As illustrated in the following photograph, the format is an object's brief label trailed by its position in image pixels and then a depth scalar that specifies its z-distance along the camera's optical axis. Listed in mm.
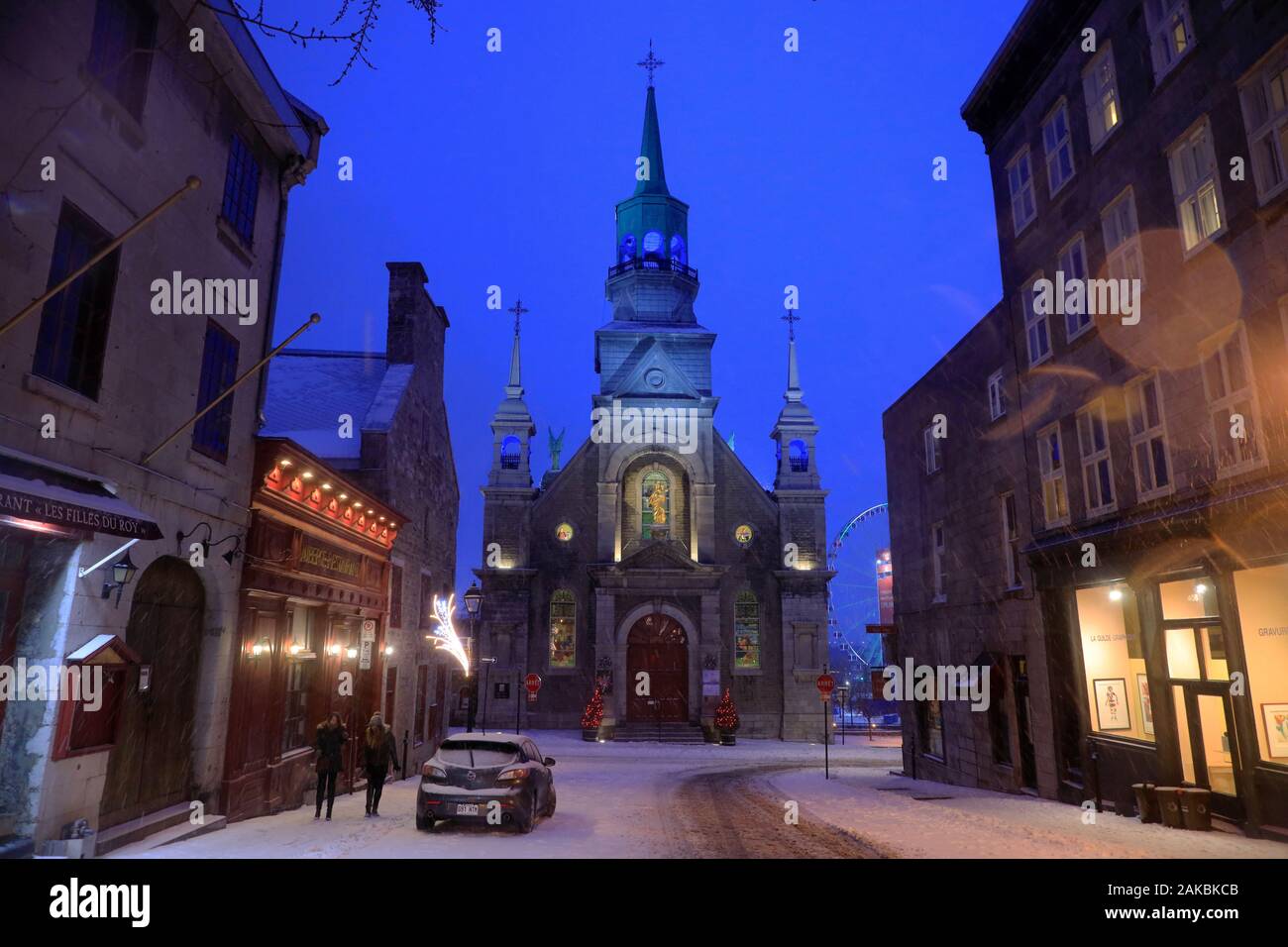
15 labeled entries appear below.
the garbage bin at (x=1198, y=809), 11031
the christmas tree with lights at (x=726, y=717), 34281
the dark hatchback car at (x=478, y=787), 10805
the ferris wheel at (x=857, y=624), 57450
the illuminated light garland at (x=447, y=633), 23641
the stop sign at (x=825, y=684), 24672
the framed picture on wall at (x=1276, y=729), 10188
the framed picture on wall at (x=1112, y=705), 13712
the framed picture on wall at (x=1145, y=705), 13147
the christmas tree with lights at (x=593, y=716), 34062
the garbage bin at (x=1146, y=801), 11734
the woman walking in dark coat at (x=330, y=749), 12914
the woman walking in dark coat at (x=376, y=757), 12969
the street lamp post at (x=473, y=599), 24250
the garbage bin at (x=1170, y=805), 11312
